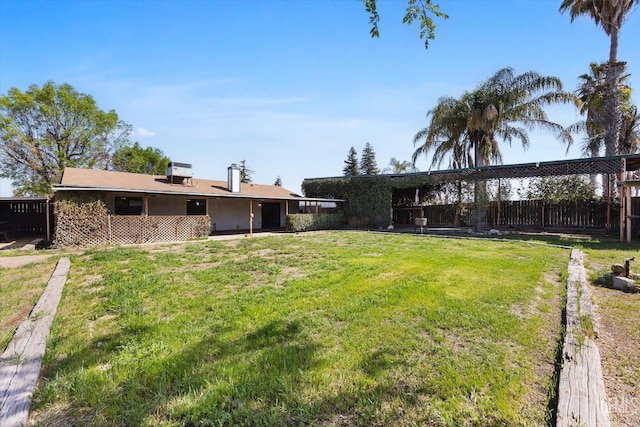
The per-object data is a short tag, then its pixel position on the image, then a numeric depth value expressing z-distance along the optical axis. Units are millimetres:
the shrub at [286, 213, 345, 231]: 16953
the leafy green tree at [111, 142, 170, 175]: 28825
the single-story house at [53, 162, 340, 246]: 10656
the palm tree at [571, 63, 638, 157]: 15338
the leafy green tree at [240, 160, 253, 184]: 46578
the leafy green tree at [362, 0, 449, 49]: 2959
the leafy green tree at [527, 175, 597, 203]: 13570
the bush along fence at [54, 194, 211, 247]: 10438
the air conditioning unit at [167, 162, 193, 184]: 15842
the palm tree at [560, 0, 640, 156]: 13383
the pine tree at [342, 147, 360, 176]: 45625
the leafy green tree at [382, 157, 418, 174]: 37438
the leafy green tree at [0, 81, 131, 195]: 22859
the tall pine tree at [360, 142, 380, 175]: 45125
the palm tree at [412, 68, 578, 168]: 15969
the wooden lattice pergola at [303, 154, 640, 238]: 11188
